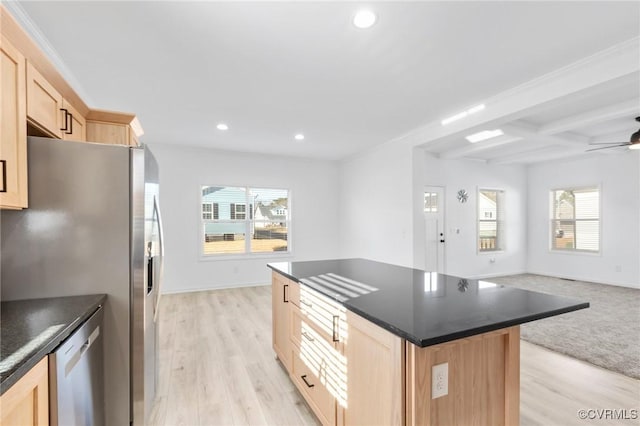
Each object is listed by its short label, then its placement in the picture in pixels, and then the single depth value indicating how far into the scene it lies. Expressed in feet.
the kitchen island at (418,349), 3.83
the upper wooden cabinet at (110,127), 8.18
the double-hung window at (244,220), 19.24
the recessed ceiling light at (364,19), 6.48
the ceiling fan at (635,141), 12.77
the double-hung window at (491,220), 22.59
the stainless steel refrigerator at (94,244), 5.04
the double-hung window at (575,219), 20.57
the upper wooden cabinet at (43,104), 5.22
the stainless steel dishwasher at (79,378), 3.75
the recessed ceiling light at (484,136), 15.19
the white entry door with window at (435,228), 20.34
